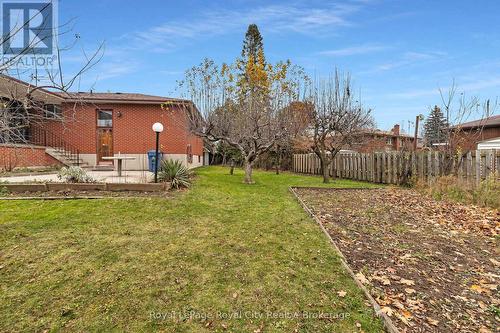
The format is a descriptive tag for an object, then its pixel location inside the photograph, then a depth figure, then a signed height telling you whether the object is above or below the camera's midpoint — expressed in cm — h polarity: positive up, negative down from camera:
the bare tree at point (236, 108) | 1181 +229
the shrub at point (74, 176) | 841 -55
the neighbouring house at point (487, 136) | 1865 +187
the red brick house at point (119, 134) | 1709 +151
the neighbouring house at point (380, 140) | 1825 +182
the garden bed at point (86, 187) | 768 -83
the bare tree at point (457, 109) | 1245 +236
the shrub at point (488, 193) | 746 -94
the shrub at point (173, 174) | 896 -52
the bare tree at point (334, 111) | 1353 +239
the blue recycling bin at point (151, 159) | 1483 -4
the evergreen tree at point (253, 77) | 1357 +445
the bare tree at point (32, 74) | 301 +98
